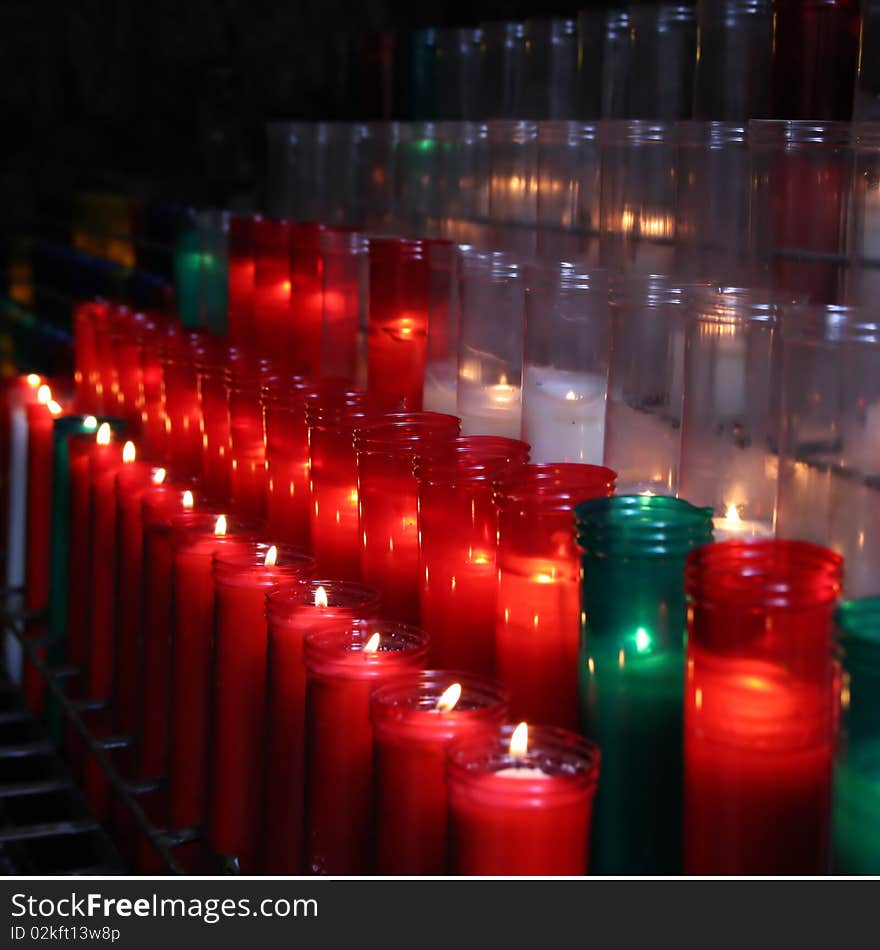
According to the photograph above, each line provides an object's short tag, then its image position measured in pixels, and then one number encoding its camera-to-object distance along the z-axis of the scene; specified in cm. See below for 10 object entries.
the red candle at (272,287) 216
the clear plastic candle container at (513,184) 199
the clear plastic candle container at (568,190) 190
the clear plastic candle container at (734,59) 178
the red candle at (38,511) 220
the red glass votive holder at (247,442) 186
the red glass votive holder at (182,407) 202
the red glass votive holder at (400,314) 189
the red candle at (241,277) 224
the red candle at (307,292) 208
